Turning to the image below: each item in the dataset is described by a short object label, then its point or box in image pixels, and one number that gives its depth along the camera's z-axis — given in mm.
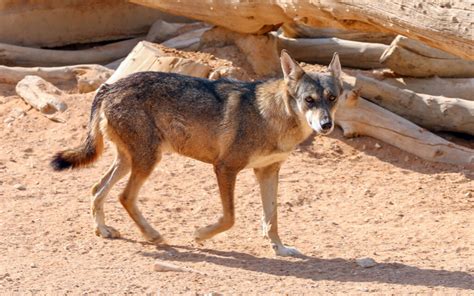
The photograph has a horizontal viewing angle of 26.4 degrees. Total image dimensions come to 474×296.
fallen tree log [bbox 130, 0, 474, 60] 8547
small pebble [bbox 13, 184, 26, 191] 10005
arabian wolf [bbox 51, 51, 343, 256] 8516
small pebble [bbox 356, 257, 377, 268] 8180
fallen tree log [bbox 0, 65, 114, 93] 12734
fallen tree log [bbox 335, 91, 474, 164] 11234
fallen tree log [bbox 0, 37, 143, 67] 13688
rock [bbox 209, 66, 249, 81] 11453
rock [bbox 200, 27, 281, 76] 12203
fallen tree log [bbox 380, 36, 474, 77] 11898
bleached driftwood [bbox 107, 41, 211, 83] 11367
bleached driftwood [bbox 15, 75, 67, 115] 11992
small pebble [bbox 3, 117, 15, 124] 11930
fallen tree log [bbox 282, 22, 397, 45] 13336
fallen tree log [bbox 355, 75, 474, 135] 11672
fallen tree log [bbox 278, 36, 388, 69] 12969
